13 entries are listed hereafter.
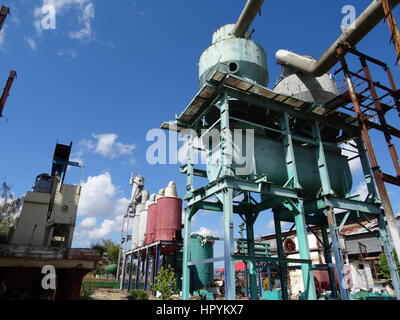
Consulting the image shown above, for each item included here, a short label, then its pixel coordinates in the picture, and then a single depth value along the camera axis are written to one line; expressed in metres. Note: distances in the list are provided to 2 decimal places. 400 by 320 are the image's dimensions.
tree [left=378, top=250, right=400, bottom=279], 26.45
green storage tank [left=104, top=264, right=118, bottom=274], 46.81
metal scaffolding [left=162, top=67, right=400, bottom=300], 12.52
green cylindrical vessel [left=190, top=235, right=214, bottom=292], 26.30
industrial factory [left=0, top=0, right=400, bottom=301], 12.97
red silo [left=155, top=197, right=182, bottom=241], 26.27
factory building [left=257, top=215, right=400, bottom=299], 26.25
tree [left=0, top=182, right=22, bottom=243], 27.02
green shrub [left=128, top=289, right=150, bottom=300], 15.83
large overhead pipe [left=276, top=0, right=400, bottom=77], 13.84
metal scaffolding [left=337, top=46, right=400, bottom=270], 12.30
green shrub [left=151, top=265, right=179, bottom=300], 13.88
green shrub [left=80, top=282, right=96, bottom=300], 14.84
